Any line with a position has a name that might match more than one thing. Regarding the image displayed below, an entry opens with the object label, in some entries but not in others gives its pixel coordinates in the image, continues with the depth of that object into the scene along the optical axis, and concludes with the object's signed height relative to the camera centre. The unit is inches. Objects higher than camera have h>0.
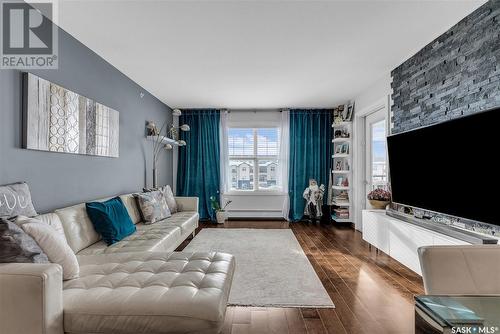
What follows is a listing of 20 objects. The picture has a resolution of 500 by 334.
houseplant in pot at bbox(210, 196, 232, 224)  229.3 -35.2
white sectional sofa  52.4 -27.0
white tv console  90.8 -25.9
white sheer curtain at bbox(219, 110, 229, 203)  247.3 +12.6
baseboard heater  249.9 -40.2
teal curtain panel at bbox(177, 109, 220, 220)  247.4 +5.9
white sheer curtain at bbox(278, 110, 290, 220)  244.8 +13.2
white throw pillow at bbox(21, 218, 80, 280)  65.4 -18.4
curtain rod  249.6 +51.0
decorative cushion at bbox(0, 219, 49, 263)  58.3 -16.7
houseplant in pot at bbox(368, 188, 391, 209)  151.5 -15.8
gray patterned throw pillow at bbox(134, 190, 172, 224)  142.6 -20.3
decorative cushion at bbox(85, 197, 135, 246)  104.5 -20.2
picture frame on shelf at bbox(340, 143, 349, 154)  225.1 +16.4
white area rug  94.4 -43.2
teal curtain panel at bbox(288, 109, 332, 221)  243.8 +16.6
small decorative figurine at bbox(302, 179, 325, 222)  231.5 -24.6
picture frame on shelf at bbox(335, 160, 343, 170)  238.5 +3.1
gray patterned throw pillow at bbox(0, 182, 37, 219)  72.7 -9.0
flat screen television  78.2 +0.8
